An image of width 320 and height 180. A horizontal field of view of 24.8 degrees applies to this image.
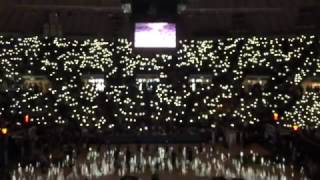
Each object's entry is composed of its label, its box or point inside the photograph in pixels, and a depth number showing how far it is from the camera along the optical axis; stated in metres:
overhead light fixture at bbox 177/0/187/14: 16.45
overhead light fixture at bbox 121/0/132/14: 16.38
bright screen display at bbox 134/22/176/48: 17.11
